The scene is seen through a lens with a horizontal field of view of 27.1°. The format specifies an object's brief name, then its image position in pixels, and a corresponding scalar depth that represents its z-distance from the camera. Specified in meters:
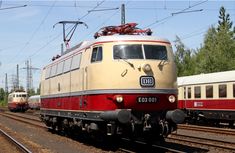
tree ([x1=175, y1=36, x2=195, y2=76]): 73.50
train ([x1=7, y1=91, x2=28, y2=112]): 66.23
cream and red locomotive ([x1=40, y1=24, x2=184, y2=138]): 14.41
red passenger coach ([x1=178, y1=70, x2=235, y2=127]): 26.61
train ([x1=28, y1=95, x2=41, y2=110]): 70.14
